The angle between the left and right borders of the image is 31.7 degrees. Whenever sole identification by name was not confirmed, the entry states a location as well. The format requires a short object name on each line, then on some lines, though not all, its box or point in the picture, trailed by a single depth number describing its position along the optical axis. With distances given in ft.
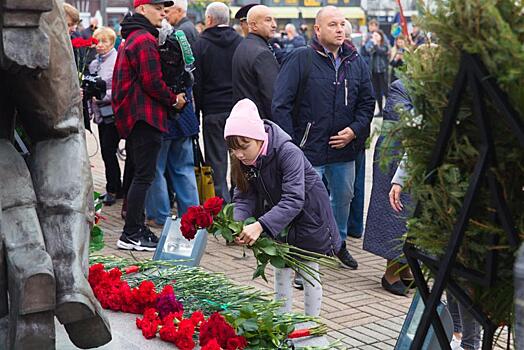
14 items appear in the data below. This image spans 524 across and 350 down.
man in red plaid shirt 23.61
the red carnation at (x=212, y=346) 11.55
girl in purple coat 15.71
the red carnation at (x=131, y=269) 15.88
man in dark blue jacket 22.67
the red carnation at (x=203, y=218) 13.71
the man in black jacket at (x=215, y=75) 27.73
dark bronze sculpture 9.14
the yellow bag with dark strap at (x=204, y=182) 28.35
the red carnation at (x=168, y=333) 12.25
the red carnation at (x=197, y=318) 12.70
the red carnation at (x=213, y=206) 13.91
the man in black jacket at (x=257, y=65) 25.31
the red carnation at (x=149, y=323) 12.45
